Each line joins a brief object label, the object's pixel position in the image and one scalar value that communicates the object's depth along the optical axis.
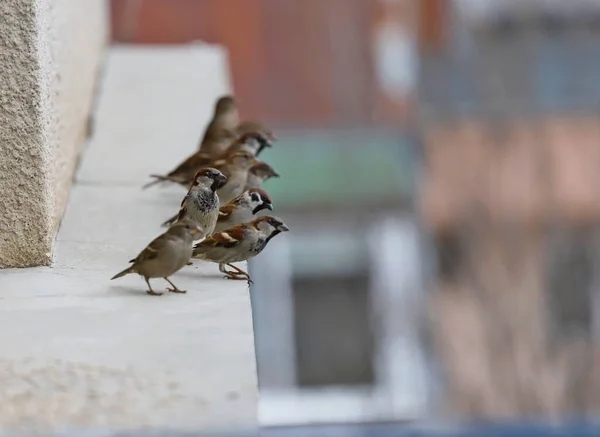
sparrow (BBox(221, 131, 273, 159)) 7.92
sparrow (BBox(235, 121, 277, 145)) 8.05
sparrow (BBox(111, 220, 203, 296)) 5.87
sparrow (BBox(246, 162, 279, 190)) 7.51
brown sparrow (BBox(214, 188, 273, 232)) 6.64
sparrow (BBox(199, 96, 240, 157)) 8.18
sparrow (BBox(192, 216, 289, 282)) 6.22
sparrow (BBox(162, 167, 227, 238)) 6.29
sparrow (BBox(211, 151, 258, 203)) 7.37
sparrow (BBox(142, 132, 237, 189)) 7.79
